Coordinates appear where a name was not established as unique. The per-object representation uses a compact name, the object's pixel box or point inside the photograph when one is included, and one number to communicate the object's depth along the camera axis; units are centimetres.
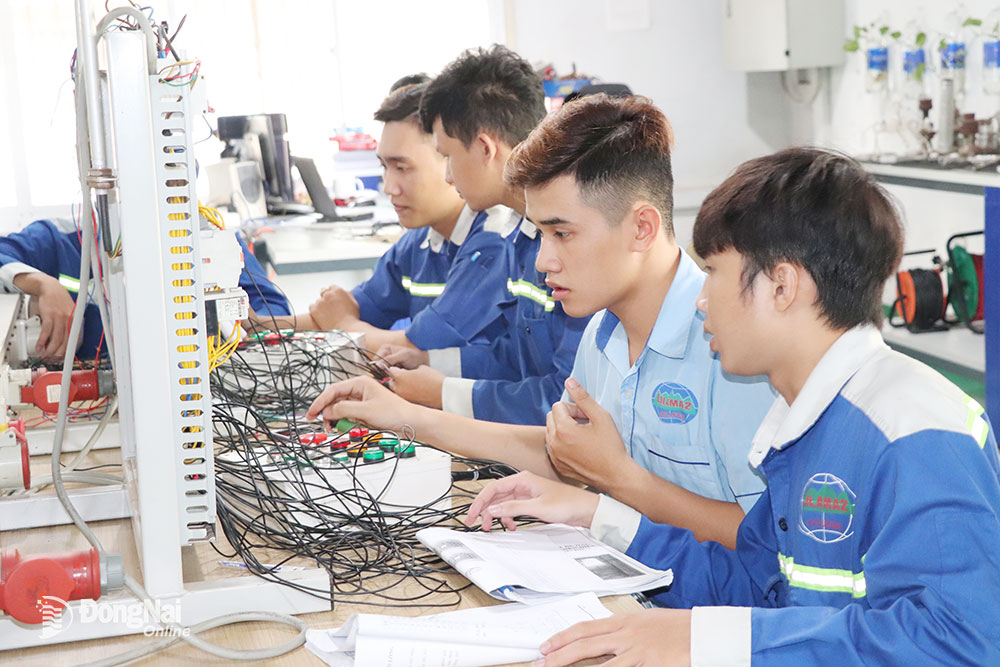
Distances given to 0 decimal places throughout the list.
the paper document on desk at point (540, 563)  119
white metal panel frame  109
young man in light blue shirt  149
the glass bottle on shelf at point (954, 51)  402
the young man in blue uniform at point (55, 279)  227
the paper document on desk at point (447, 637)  106
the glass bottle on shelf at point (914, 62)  432
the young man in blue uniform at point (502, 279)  212
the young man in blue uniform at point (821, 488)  100
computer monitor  479
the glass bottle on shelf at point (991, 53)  381
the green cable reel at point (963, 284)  369
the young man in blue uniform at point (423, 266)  258
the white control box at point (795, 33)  495
